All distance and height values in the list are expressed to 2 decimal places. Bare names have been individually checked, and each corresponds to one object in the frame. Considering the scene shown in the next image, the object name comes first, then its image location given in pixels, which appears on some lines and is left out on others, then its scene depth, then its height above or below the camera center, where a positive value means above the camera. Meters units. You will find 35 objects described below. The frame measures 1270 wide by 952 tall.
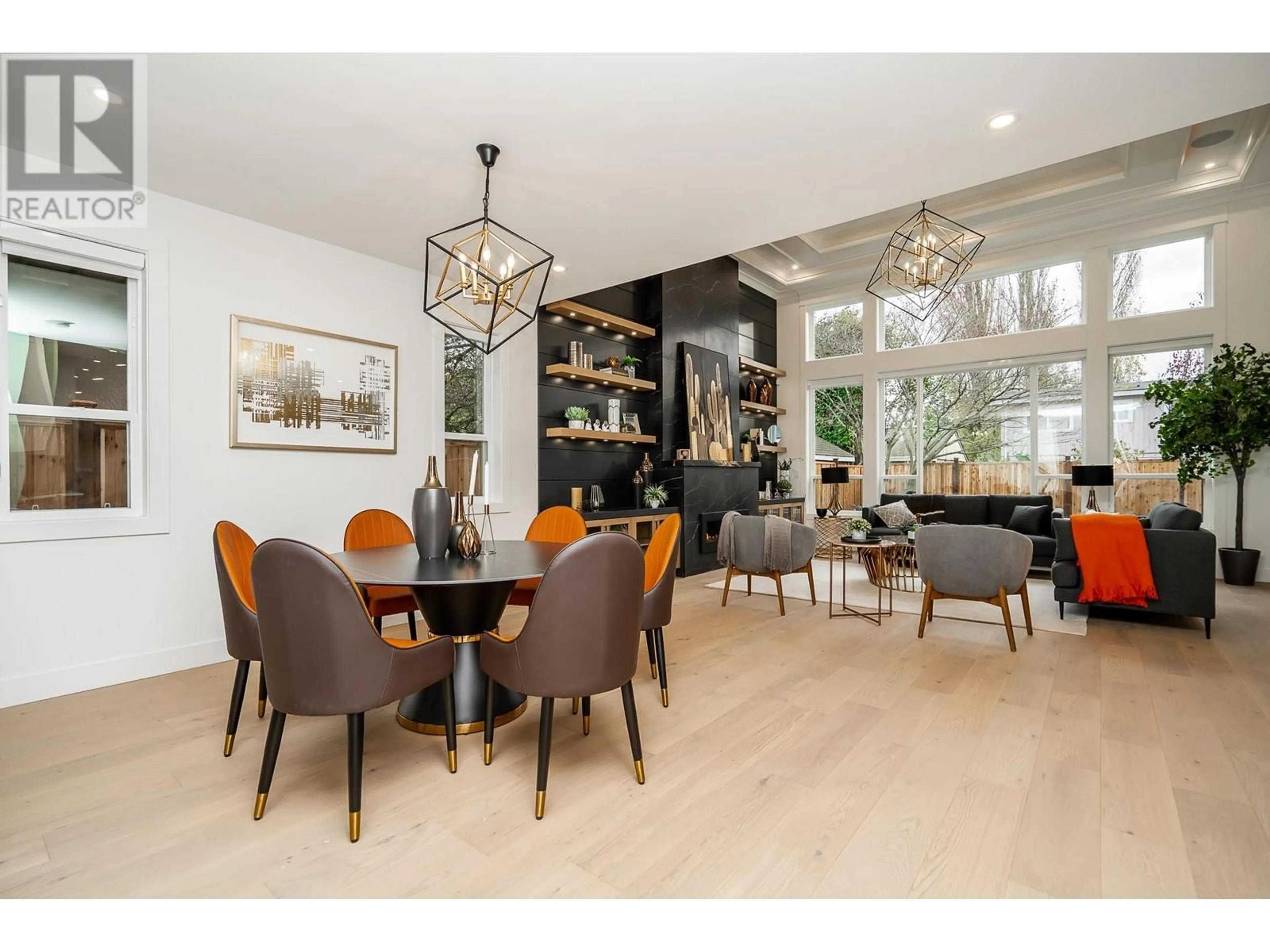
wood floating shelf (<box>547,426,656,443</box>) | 5.34 +0.33
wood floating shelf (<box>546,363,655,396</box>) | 5.34 +0.89
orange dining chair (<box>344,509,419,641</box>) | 2.98 -0.41
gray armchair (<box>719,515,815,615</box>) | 4.38 -0.60
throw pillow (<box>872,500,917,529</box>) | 6.54 -0.50
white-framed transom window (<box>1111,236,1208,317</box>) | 6.07 +2.03
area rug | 4.19 -1.07
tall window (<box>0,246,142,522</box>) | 2.80 +0.42
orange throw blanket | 3.87 -0.59
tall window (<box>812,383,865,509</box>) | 8.20 +0.51
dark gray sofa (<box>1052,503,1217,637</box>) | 3.71 -0.61
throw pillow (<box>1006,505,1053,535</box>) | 6.18 -0.52
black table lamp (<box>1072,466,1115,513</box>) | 5.71 -0.06
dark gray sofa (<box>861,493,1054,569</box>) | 6.50 -0.44
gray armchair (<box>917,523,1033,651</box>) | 3.57 -0.57
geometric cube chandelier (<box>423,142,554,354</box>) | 2.67 +1.24
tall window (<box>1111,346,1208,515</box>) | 6.15 +0.41
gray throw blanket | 4.39 -0.56
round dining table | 2.36 -0.63
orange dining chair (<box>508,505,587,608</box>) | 3.32 -0.35
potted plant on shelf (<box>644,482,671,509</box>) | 6.05 -0.28
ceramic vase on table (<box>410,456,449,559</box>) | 2.55 -0.22
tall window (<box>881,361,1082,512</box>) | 6.78 +0.49
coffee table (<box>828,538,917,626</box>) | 4.41 -0.87
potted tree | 5.25 +0.43
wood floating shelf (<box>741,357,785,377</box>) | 7.91 +1.40
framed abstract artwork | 3.47 +0.50
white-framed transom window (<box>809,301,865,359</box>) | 8.22 +1.98
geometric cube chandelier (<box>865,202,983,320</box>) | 4.46 +2.14
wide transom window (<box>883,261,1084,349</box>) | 6.75 +1.95
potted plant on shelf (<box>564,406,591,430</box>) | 5.54 +0.50
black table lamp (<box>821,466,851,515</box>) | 5.47 -0.05
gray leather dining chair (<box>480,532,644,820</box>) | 1.81 -0.50
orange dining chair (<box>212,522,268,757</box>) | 2.12 -0.52
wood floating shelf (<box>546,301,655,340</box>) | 5.43 +1.46
